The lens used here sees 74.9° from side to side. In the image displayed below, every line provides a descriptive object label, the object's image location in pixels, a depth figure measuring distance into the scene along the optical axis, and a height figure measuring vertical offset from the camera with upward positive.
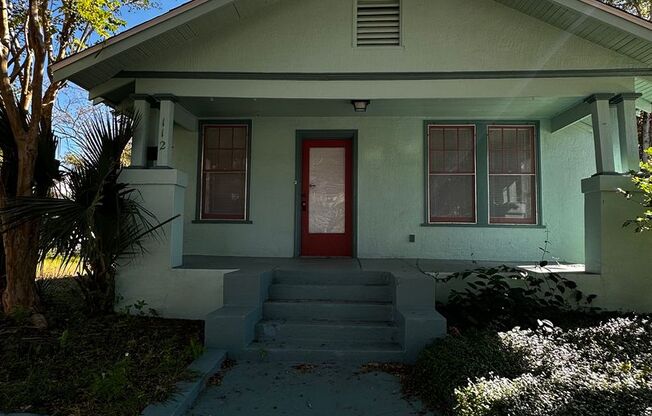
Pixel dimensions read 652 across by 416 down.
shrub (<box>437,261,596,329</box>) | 4.72 -0.80
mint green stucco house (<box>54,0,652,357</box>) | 5.27 +1.38
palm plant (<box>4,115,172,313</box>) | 4.52 +0.14
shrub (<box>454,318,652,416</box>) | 2.58 -1.03
